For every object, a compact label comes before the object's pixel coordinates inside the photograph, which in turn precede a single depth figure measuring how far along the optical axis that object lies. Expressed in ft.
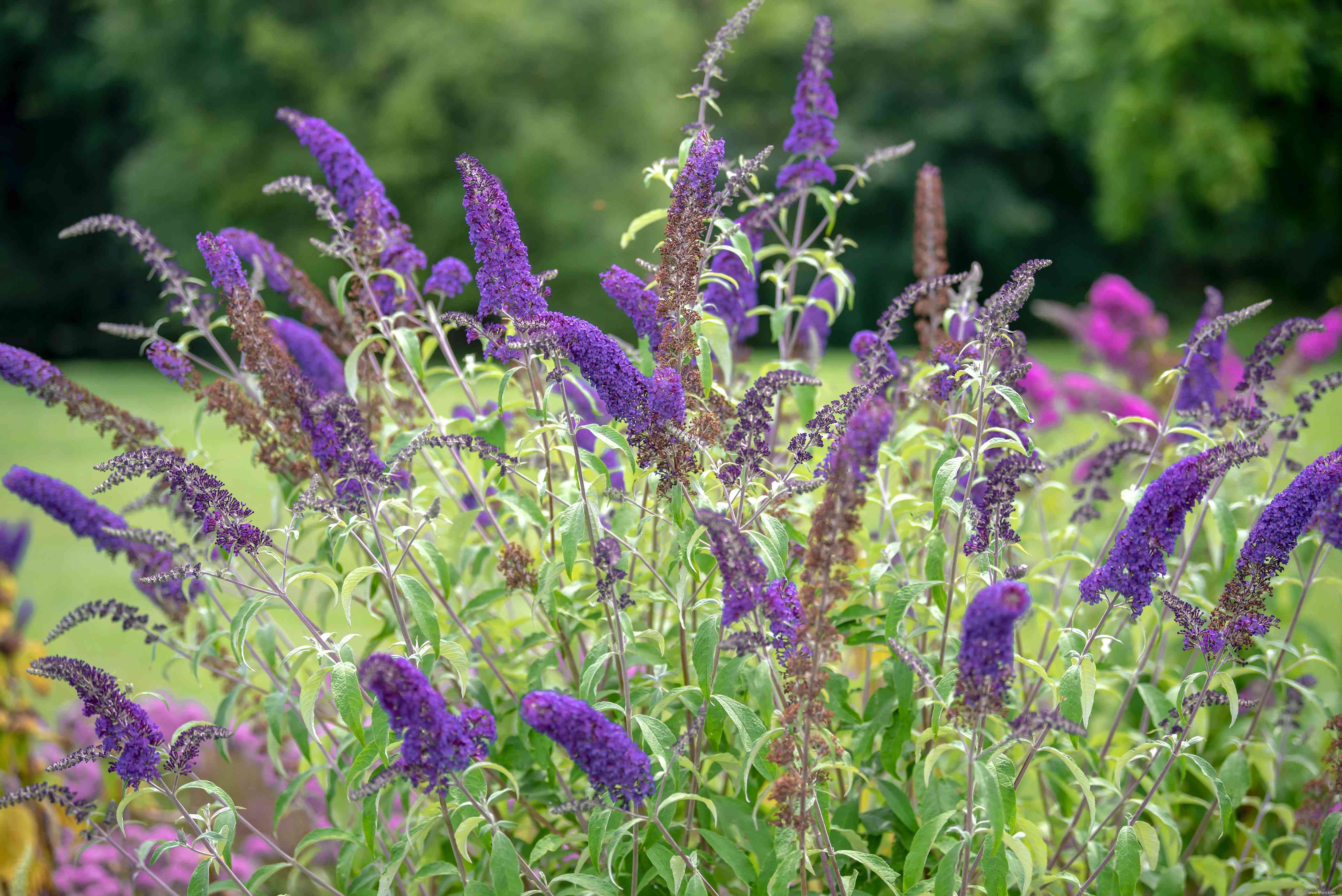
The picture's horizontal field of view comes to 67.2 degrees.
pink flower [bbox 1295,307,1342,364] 20.11
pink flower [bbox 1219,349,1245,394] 13.46
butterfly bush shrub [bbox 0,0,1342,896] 5.81
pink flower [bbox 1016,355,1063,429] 14.78
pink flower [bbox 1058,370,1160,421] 12.42
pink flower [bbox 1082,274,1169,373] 19.13
